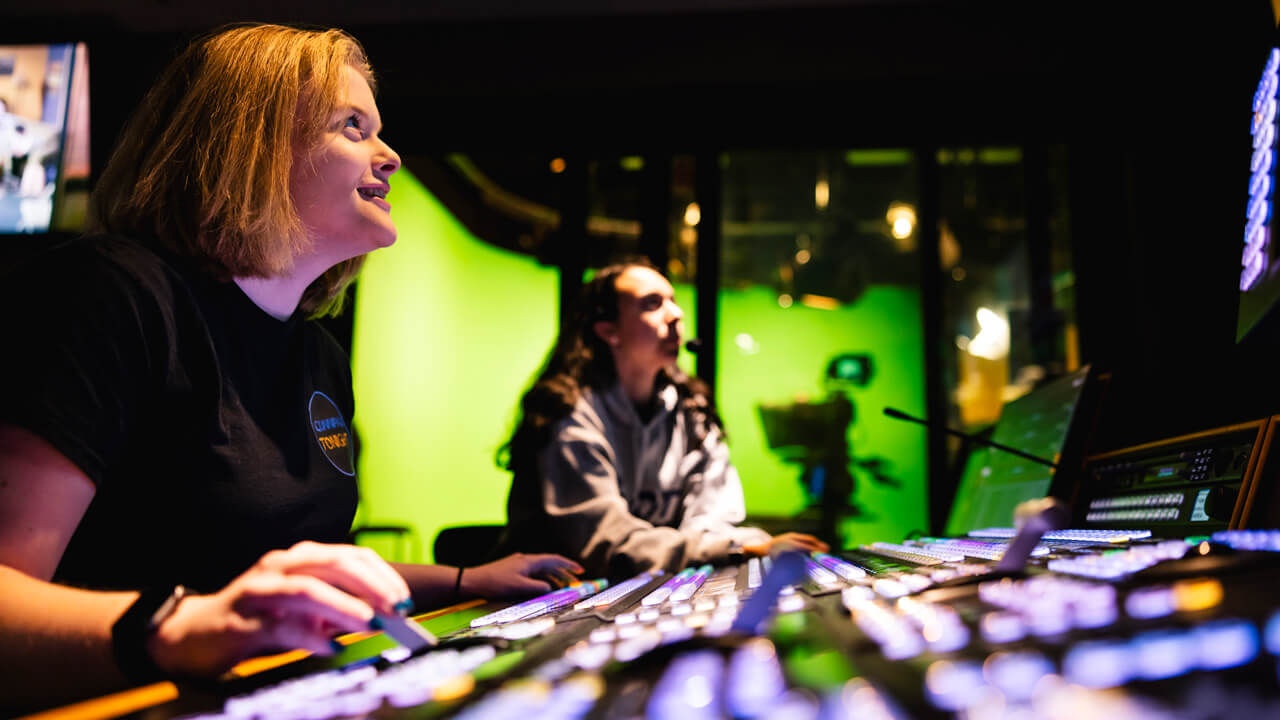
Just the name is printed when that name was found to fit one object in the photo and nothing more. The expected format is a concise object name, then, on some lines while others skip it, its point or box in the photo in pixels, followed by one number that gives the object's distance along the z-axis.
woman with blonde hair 0.46
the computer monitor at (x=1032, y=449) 1.31
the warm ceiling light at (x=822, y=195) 4.50
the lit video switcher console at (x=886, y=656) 0.27
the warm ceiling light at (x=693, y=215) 3.58
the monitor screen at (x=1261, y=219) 0.68
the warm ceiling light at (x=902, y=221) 4.32
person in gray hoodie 1.56
